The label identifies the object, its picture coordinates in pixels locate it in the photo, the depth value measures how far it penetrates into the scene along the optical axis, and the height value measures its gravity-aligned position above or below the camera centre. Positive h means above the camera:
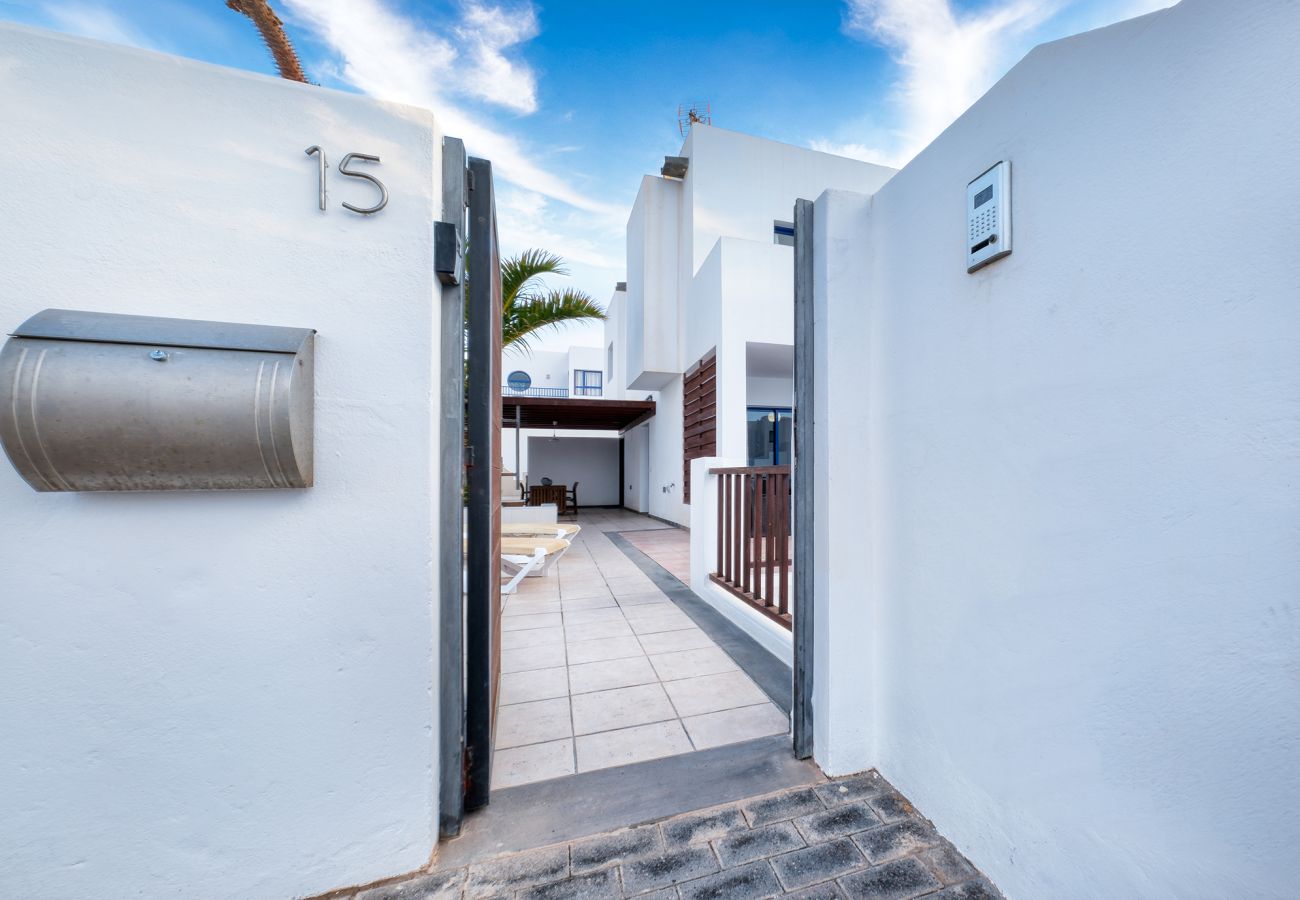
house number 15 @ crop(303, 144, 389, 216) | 1.27 +0.80
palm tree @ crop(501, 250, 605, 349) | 5.50 +1.98
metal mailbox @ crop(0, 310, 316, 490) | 1.03 +0.12
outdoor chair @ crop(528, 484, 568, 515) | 10.83 -0.98
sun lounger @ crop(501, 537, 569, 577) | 4.36 -0.91
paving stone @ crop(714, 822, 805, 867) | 1.42 -1.24
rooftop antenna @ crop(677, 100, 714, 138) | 10.34 +7.75
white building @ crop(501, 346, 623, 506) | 14.40 -0.16
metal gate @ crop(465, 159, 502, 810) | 1.62 -0.16
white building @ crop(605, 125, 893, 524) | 7.00 +2.76
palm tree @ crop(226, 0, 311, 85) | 3.46 +3.35
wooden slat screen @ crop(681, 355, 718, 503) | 7.27 +0.70
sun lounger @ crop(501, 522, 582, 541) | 5.20 -0.89
